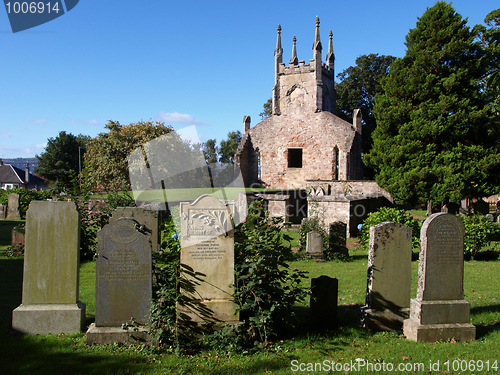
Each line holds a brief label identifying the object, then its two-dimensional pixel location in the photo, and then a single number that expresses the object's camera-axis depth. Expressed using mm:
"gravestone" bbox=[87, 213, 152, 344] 4789
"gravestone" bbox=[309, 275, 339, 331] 5422
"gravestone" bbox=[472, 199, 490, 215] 20209
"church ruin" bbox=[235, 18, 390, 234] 28375
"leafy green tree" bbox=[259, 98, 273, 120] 41947
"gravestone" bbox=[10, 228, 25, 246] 10468
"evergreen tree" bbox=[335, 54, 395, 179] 36125
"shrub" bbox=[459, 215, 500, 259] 10742
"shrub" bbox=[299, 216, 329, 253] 11445
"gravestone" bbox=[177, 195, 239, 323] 4930
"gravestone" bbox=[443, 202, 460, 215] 18109
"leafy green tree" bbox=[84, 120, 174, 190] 25344
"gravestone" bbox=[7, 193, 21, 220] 19625
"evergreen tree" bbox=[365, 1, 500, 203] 17125
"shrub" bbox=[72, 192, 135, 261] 9859
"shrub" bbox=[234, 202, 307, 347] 4828
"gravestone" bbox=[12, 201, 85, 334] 5004
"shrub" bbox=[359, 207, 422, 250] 11148
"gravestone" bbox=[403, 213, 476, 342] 5090
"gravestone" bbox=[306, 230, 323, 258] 10766
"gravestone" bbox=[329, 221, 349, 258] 10875
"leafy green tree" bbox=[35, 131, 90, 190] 50688
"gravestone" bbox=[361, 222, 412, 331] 5430
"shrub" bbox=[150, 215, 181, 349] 4694
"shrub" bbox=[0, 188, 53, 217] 19950
